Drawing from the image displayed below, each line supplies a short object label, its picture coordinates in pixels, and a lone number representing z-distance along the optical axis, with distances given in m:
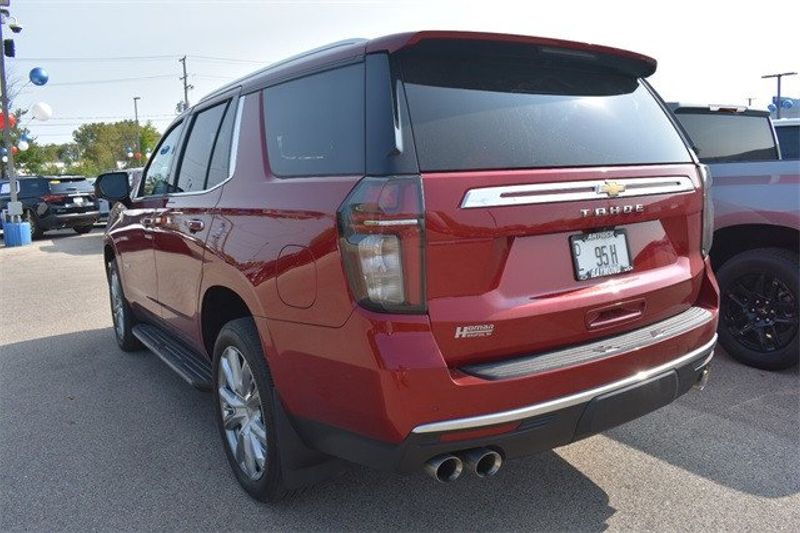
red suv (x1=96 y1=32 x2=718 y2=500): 2.10
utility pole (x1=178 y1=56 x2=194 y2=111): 61.72
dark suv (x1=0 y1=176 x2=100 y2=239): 17.08
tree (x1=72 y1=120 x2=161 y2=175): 79.12
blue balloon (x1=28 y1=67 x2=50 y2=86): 18.02
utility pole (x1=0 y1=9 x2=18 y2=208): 15.40
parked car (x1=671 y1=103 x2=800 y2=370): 4.25
